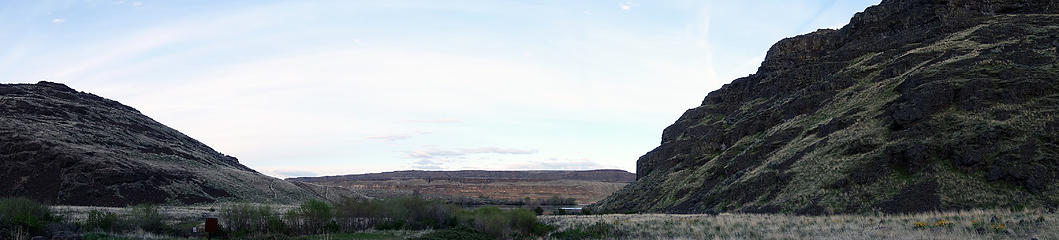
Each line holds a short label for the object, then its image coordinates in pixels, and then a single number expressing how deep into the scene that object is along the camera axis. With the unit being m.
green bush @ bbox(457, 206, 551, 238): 33.72
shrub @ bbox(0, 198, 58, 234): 24.08
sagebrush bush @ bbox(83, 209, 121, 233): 28.78
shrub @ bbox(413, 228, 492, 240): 26.56
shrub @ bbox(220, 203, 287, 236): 31.31
